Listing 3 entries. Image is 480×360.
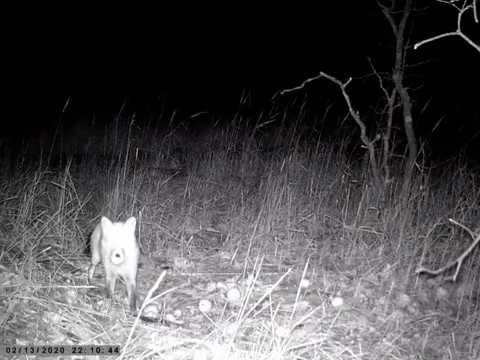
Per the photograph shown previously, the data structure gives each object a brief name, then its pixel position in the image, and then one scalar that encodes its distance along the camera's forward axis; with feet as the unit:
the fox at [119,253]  9.99
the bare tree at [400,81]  15.67
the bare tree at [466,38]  6.93
